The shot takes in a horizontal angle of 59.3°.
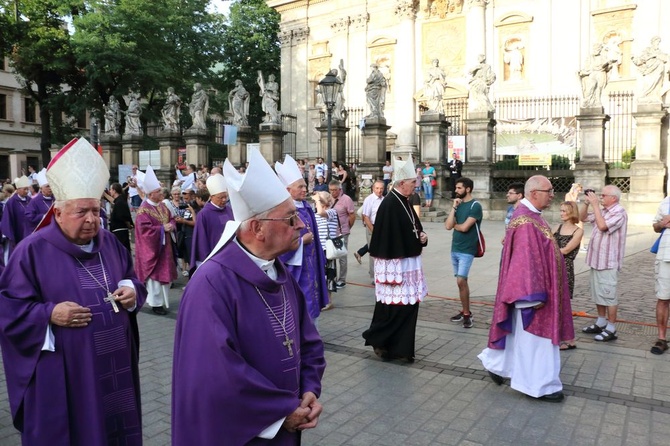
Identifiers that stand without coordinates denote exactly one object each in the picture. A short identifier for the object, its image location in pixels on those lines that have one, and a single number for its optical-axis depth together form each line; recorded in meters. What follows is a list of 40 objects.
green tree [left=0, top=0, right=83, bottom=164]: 34.66
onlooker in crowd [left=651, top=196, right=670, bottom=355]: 6.67
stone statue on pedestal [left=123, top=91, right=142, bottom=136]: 33.28
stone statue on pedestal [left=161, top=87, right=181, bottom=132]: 31.30
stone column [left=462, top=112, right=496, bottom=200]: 20.88
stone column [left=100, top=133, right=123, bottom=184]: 34.34
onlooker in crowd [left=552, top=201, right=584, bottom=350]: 7.21
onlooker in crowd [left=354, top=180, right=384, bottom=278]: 10.20
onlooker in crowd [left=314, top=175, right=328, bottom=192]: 14.62
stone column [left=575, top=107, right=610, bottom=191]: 19.38
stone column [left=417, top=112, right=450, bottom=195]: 21.81
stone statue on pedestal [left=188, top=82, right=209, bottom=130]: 30.08
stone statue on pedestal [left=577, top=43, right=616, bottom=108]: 19.73
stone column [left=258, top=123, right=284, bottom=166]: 27.94
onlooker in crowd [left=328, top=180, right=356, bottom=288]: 10.67
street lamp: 16.81
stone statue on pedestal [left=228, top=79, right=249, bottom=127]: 29.09
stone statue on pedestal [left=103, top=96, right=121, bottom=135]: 34.66
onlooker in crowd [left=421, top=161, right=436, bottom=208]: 20.83
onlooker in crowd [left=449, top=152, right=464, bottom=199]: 21.67
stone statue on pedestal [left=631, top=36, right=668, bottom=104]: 19.05
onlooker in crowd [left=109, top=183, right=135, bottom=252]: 11.34
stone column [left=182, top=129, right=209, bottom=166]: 29.67
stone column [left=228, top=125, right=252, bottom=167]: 28.94
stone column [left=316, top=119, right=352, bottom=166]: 25.22
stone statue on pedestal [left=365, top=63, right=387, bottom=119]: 23.61
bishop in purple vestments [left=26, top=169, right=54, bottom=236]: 10.08
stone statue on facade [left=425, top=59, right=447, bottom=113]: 22.30
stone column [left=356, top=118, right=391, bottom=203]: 22.80
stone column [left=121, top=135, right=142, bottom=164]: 33.25
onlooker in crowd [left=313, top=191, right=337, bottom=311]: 8.86
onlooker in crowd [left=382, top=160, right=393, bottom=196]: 21.75
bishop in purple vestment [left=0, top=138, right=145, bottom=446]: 3.32
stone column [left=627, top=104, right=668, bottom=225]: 18.36
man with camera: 7.28
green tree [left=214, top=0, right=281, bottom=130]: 42.00
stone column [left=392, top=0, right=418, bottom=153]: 32.22
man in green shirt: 7.78
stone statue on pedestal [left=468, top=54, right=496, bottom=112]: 21.22
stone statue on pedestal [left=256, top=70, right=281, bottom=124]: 28.31
